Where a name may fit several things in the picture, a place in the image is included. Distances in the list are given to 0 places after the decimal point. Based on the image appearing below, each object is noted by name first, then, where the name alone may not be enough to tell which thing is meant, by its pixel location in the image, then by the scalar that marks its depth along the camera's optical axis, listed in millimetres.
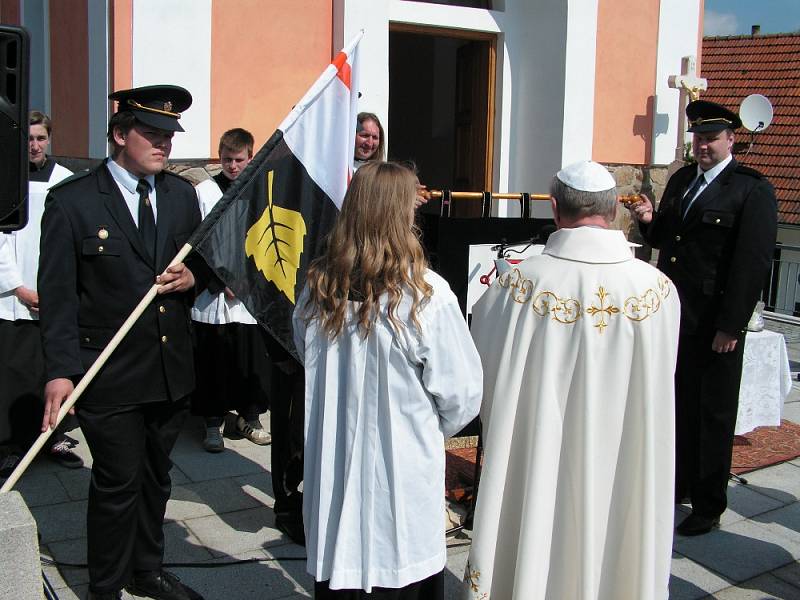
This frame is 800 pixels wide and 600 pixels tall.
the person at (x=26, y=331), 4656
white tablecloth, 5551
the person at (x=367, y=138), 4637
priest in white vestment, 2742
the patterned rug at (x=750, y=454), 4559
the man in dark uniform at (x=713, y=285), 4055
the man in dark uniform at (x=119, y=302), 2918
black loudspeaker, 2316
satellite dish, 14512
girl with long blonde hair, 2379
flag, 3002
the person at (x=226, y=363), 5188
